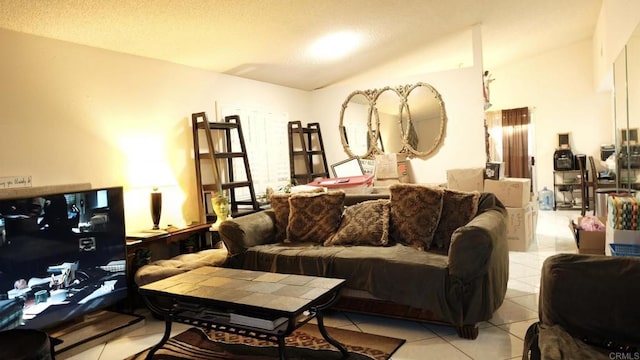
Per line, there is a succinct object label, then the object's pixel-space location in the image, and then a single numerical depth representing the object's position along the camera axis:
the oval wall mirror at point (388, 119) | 5.57
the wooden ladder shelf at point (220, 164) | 4.10
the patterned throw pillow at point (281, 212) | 3.63
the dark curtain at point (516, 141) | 7.90
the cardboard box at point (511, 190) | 4.58
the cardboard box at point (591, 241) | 3.36
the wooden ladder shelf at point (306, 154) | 5.48
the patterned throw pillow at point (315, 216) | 3.47
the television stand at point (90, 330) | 2.56
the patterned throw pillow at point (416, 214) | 3.05
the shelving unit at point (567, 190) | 7.81
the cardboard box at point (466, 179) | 4.81
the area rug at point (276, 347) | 2.40
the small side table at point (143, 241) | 3.23
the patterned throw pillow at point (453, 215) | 3.05
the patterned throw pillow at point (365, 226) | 3.21
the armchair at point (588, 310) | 1.51
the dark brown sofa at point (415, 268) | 2.46
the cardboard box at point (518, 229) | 4.54
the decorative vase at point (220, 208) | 3.88
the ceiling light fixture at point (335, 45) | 4.29
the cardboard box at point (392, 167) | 5.39
